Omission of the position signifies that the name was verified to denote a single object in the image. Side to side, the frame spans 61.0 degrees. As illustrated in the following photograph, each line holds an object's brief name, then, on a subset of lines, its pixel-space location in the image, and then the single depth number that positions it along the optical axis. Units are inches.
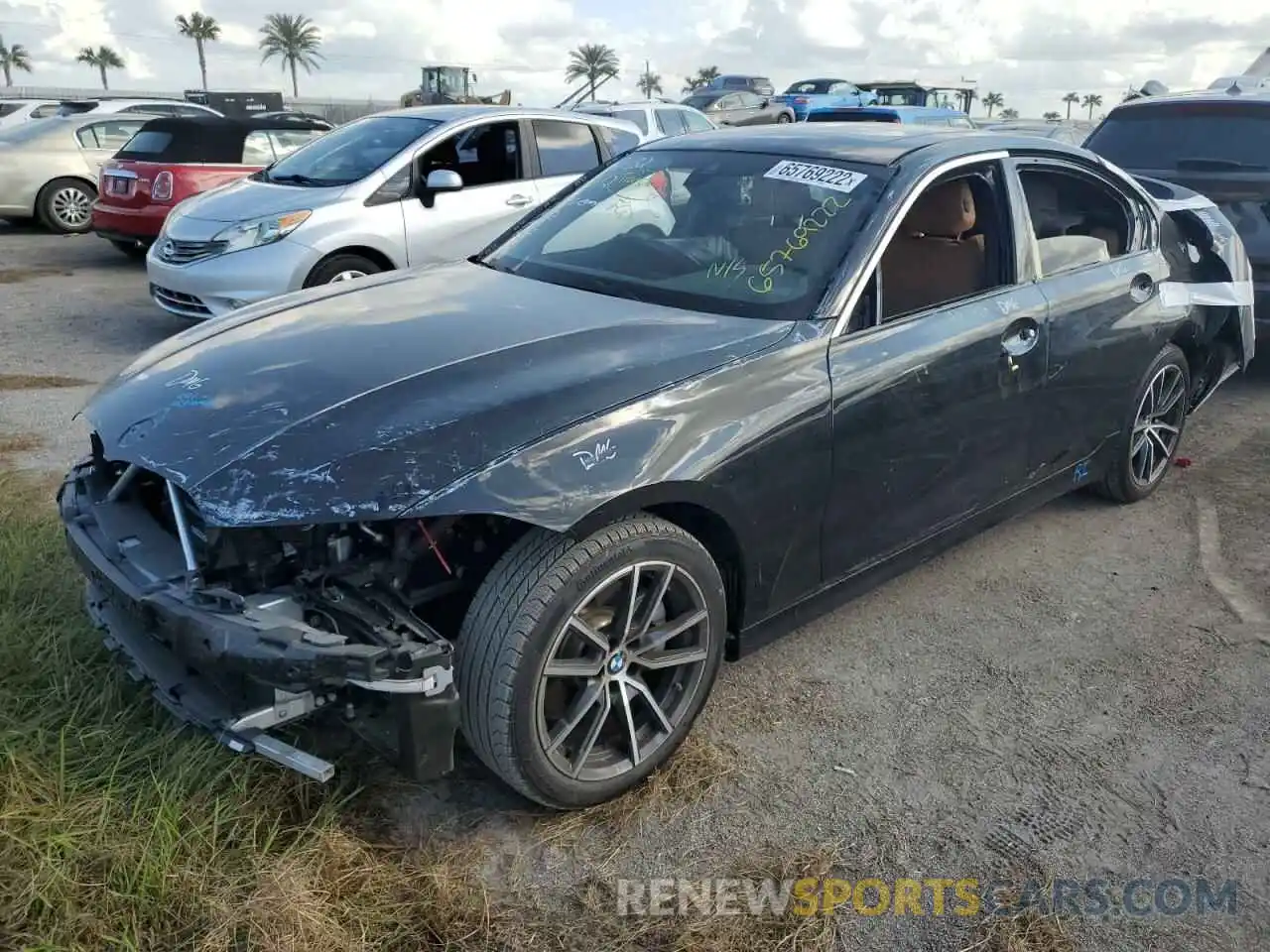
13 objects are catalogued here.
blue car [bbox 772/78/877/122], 1062.4
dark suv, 252.2
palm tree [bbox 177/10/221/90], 2938.7
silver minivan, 274.7
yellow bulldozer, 1162.1
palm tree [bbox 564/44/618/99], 2657.5
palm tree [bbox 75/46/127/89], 3016.7
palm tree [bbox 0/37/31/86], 2605.8
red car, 385.4
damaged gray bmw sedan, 97.5
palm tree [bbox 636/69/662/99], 2669.3
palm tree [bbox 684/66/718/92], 2539.4
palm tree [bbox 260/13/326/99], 2871.6
